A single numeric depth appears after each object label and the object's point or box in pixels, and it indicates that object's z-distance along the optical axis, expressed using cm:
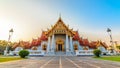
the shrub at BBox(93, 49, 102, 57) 1073
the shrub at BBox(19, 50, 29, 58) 962
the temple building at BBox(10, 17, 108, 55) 1741
